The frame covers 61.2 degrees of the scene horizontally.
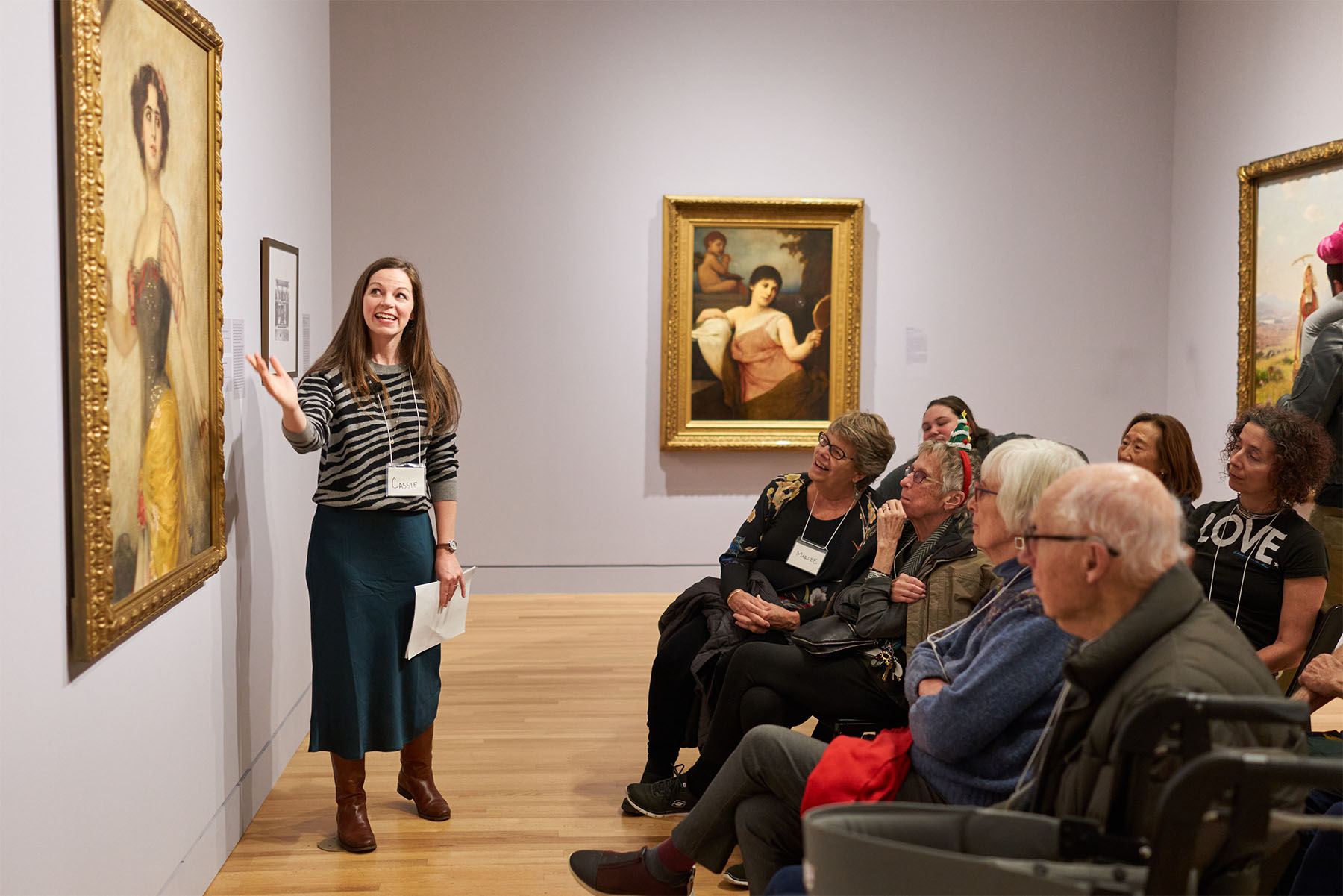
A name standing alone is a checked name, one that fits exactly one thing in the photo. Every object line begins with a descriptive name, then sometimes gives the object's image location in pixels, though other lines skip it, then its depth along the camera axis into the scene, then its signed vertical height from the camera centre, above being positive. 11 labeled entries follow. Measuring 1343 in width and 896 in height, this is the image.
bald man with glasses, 1.89 -0.39
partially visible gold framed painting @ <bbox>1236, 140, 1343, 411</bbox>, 6.43 +0.88
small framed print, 4.39 +0.39
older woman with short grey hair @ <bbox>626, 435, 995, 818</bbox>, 3.43 -0.69
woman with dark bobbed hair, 4.28 -0.19
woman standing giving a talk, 3.88 -0.42
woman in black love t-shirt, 3.53 -0.45
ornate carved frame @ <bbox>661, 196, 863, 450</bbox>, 7.91 +0.67
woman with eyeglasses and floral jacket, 4.11 -0.64
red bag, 2.67 -0.89
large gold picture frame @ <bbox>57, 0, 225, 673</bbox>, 2.54 +0.23
